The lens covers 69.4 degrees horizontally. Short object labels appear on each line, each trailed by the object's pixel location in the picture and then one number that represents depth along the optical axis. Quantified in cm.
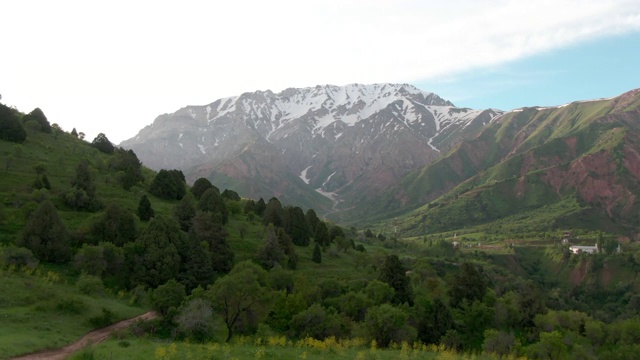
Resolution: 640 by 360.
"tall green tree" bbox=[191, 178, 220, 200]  9084
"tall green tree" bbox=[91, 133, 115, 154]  10688
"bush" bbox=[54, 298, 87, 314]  3747
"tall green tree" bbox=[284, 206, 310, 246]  8431
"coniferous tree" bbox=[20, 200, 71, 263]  4919
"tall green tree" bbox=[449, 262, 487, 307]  6550
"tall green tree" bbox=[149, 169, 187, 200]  8331
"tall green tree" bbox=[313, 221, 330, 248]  8894
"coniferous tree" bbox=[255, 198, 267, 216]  9812
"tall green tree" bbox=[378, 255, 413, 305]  6082
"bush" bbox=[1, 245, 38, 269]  4374
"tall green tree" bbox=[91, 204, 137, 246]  5625
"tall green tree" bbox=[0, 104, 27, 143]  8325
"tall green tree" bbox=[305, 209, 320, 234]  9369
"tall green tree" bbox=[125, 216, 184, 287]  5047
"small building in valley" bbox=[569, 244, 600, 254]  15160
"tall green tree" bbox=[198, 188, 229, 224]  7669
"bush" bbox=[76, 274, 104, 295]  4406
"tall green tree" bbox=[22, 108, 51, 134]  9945
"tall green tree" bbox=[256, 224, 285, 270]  6531
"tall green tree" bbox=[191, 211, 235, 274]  6034
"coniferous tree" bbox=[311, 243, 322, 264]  7500
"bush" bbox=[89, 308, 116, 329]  3741
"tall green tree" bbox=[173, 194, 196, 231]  6744
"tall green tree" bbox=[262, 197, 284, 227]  8475
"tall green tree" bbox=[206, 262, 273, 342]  3937
